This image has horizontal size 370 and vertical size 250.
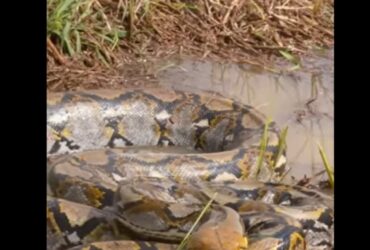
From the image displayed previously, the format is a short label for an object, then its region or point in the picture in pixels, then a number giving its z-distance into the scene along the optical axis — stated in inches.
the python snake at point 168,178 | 331.6
